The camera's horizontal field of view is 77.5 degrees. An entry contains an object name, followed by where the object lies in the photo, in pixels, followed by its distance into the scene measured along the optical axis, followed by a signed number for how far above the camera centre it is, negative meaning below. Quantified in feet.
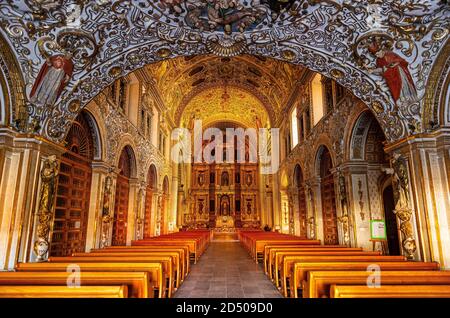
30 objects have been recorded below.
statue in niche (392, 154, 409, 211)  21.30 +2.52
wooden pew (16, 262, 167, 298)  15.56 -2.79
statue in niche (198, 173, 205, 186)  110.93 +14.88
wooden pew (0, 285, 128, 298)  10.00 -2.64
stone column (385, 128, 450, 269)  19.21 +1.47
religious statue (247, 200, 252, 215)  106.69 +3.78
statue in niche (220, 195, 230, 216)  107.34 +4.20
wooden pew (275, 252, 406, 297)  18.51 -2.78
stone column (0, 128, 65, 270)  18.80 +1.38
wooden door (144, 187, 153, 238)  50.10 +0.59
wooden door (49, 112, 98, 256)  26.16 +2.66
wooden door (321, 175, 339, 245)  37.35 +0.78
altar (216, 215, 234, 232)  100.32 -2.13
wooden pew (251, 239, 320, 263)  33.03 -3.06
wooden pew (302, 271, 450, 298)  12.80 -2.84
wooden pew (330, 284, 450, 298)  9.96 -2.69
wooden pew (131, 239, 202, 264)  32.28 -3.03
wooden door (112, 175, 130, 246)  37.50 +0.73
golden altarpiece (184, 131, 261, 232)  104.58 +8.45
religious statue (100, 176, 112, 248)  31.63 +0.26
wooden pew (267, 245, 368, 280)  22.61 -2.86
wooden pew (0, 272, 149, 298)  12.53 -2.76
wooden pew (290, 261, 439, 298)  15.93 -2.84
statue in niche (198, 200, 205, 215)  107.25 +4.02
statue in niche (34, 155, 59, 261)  20.22 +0.98
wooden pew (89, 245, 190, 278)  24.41 -2.89
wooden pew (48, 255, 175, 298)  18.35 -2.80
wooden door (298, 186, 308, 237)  49.34 +1.27
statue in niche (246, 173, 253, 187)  110.42 +14.79
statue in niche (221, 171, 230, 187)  111.13 +14.71
